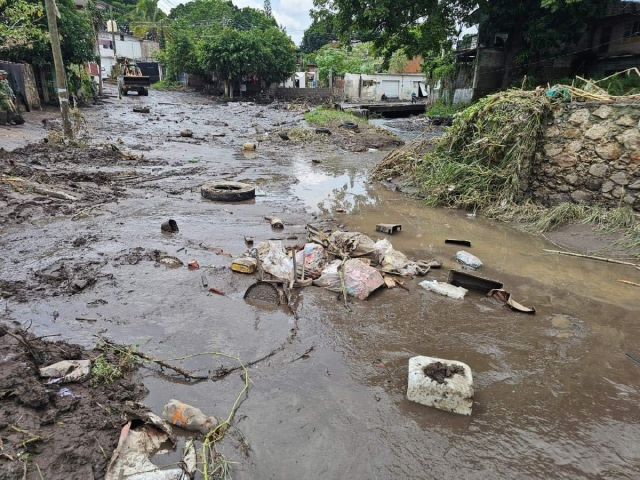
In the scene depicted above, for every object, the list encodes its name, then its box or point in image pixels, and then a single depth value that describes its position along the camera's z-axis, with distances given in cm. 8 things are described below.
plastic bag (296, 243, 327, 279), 485
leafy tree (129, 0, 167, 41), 5278
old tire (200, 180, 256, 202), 795
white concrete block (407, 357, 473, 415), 281
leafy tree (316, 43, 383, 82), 4647
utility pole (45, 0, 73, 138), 1098
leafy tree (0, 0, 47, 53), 1076
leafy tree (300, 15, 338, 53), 7786
